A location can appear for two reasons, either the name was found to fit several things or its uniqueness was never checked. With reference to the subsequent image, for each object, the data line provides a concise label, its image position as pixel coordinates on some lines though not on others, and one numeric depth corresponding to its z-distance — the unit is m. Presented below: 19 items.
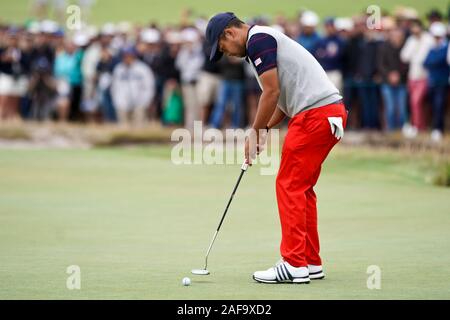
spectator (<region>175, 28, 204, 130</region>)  24.36
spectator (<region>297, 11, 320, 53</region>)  22.34
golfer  8.45
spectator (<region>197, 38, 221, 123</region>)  24.20
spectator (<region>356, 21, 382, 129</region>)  21.86
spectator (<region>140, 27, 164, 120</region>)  25.05
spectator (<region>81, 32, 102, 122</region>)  25.86
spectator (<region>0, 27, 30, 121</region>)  26.02
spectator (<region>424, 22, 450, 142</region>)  20.47
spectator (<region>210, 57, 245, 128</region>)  23.69
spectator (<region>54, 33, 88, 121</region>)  25.89
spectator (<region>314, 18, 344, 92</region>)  22.08
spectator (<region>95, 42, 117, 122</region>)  25.36
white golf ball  8.30
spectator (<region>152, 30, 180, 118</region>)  24.80
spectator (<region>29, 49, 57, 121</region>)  25.86
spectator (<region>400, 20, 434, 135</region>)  20.91
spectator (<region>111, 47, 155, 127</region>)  24.62
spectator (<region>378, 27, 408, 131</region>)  21.48
